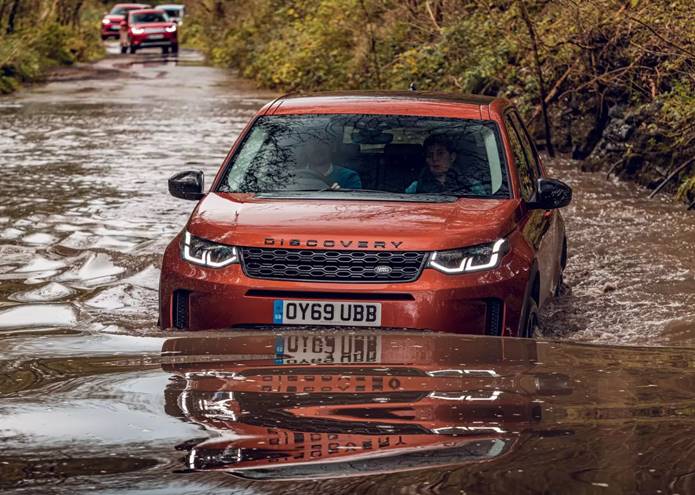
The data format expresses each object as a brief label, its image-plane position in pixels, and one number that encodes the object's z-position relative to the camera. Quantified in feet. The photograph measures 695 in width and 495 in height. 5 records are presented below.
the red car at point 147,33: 322.85
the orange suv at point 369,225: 35.84
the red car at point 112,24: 387.91
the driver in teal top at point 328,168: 42.76
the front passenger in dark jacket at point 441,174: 42.00
